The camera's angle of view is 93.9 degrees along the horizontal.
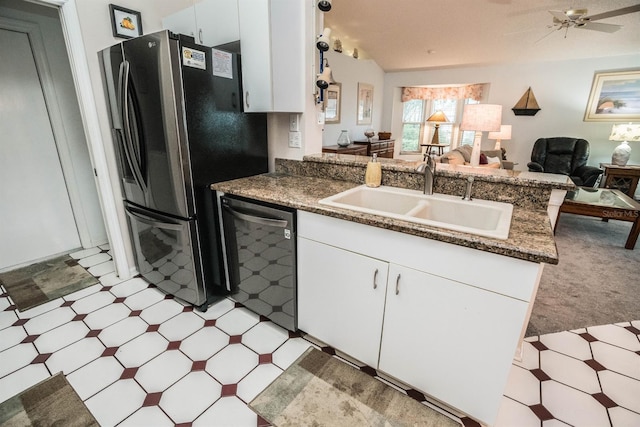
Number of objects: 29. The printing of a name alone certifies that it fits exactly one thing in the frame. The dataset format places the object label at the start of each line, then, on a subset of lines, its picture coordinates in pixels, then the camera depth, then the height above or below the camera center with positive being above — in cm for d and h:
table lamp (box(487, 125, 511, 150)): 551 -15
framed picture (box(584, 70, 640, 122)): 489 +49
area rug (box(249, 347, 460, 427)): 131 -124
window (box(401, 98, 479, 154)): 684 +5
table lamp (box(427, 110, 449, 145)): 631 +15
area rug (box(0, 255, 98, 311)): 215 -119
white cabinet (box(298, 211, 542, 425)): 108 -73
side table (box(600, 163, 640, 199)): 457 -74
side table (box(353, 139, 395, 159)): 546 -38
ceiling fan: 283 +106
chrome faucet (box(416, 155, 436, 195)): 158 -23
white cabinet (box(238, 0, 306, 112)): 168 +40
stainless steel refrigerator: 161 -12
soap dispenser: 177 -27
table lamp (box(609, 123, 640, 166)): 450 -15
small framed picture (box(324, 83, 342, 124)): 509 +36
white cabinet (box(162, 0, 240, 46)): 181 +64
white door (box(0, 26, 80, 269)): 230 -37
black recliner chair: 487 -51
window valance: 622 +72
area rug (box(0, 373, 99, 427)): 129 -123
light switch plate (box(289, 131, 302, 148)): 209 -10
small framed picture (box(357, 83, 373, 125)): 605 +46
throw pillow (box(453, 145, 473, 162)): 467 -39
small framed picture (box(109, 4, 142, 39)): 201 +68
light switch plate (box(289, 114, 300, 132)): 206 +2
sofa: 407 -46
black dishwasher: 160 -74
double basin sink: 132 -39
